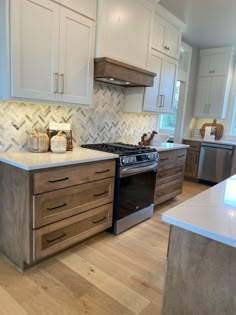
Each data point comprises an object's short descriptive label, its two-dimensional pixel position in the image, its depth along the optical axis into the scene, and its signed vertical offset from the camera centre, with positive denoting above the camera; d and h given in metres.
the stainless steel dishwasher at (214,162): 4.57 -0.78
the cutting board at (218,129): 5.12 -0.14
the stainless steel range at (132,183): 2.58 -0.76
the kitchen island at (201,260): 0.96 -0.60
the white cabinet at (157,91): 3.27 +0.37
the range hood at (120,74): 2.47 +0.48
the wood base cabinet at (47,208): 1.87 -0.84
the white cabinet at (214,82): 4.79 +0.85
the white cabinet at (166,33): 3.21 +1.23
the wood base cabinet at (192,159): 4.94 -0.80
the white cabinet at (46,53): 1.88 +0.51
